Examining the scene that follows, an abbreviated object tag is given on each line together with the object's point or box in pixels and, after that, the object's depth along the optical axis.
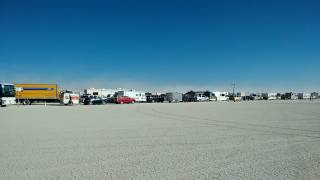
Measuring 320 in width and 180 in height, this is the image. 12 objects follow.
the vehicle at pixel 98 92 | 53.23
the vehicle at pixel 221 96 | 63.79
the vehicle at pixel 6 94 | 29.78
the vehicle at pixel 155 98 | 54.49
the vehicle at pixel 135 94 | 45.96
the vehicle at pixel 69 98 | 36.01
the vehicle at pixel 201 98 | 57.84
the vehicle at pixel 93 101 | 37.38
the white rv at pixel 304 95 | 91.13
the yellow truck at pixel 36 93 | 38.06
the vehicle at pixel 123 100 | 41.42
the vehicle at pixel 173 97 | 53.69
